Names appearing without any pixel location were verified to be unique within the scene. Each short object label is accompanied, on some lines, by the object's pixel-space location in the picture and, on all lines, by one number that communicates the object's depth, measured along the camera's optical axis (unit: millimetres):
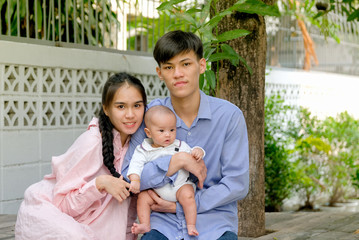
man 2896
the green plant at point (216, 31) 3673
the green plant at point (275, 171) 6805
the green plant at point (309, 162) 7586
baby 2850
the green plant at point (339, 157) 7945
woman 2924
